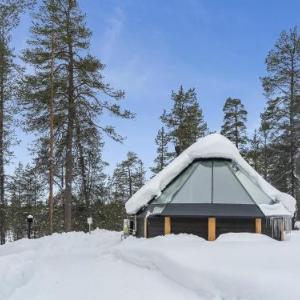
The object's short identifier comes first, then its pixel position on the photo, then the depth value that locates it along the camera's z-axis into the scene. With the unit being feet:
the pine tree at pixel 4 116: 38.87
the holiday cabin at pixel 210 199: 38.49
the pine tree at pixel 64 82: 60.18
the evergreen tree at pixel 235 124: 94.78
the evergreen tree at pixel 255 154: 94.31
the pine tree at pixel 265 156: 84.02
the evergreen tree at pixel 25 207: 108.30
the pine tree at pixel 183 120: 88.04
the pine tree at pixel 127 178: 123.01
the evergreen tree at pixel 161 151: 103.67
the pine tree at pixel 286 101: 73.24
